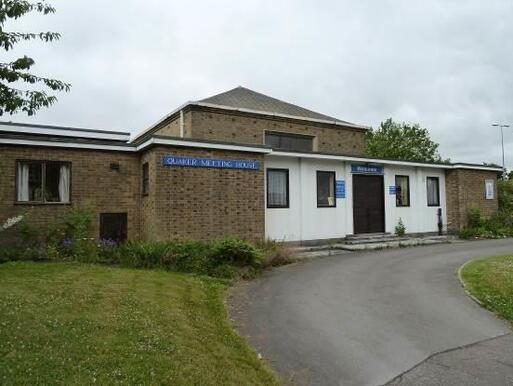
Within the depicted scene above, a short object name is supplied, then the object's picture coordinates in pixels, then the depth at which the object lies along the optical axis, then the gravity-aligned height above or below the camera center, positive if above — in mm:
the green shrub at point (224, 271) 10527 -1340
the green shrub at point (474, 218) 21406 -199
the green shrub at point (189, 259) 10805 -1054
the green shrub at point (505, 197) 23688 +901
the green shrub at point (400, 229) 19234 -630
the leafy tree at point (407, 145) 52531 +8245
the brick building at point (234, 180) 12688 +1236
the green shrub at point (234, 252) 11047 -929
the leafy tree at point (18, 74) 6770 +2400
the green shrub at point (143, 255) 10914 -961
